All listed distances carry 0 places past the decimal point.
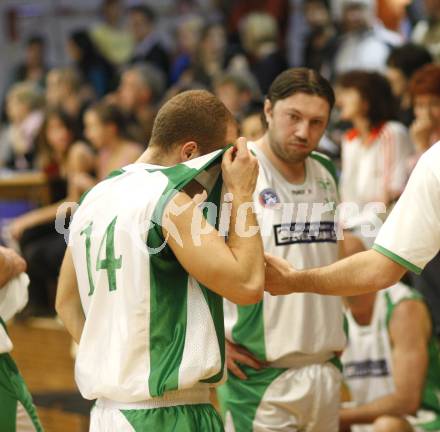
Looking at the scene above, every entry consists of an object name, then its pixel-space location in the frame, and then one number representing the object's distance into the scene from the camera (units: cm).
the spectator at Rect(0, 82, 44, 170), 2028
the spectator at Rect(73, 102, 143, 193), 1559
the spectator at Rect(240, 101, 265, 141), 1118
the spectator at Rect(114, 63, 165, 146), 1858
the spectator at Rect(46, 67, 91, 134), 2019
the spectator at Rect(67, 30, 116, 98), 2319
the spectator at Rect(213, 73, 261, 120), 1641
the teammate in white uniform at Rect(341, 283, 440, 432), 952
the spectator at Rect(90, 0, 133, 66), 2319
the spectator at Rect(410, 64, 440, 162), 1243
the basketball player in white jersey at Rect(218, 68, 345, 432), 812
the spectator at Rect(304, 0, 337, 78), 1833
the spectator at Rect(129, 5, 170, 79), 2189
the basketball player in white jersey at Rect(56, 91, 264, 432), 600
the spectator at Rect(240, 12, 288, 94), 1900
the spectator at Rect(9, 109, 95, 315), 1648
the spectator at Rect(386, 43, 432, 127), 1504
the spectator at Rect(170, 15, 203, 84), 2114
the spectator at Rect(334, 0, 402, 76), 1734
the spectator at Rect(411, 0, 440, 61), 1619
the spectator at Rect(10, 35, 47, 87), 2423
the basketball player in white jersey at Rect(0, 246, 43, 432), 723
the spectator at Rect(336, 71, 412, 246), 1355
